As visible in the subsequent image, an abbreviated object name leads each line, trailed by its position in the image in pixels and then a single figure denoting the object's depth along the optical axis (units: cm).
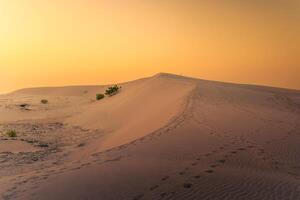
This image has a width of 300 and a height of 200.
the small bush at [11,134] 1878
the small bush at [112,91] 3822
